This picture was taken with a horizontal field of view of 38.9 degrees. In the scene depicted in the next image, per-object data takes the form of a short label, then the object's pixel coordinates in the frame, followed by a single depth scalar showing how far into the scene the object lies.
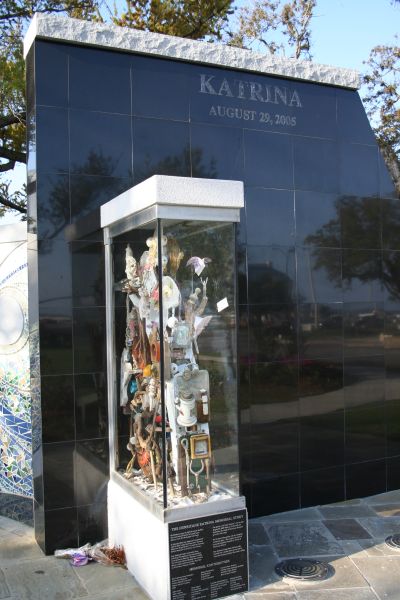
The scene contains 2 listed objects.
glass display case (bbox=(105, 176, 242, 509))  4.22
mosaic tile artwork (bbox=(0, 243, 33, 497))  5.68
